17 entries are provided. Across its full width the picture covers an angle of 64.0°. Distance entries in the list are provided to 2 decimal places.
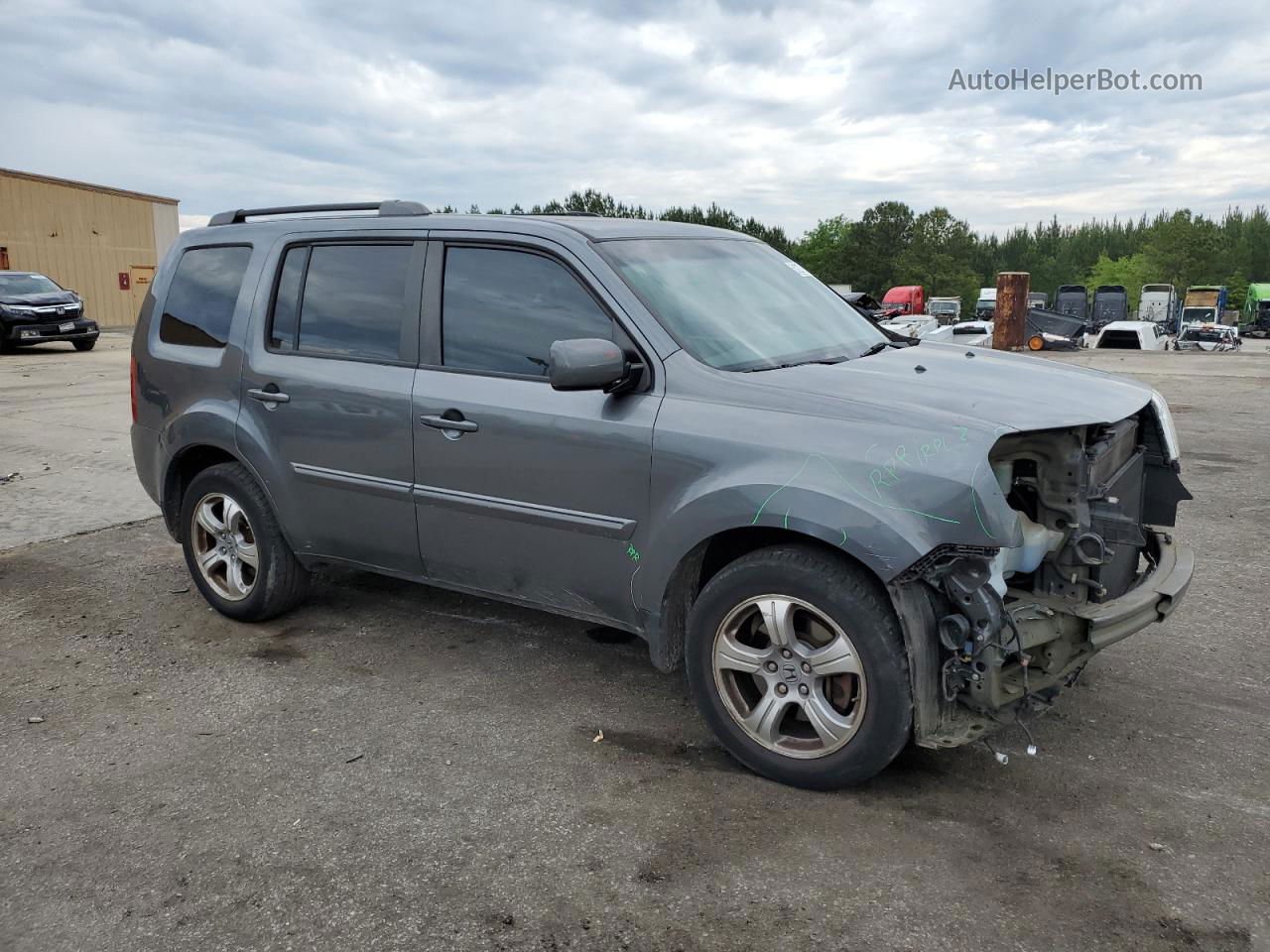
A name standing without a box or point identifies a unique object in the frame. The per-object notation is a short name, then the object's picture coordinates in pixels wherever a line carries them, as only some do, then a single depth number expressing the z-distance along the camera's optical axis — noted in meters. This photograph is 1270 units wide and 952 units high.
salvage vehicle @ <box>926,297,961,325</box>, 66.94
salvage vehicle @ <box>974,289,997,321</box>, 71.12
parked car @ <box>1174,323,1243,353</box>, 36.38
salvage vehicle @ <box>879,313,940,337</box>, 24.50
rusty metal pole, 23.66
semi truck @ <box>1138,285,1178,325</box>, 62.22
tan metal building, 33.72
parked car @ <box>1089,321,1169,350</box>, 31.48
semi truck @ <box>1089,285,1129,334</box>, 65.69
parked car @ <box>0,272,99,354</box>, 21.08
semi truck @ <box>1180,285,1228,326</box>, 60.59
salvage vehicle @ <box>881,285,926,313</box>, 70.75
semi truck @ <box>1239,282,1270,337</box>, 62.38
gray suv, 3.03
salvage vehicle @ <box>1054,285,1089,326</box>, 67.31
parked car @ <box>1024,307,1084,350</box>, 32.41
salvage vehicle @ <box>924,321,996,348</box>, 31.60
